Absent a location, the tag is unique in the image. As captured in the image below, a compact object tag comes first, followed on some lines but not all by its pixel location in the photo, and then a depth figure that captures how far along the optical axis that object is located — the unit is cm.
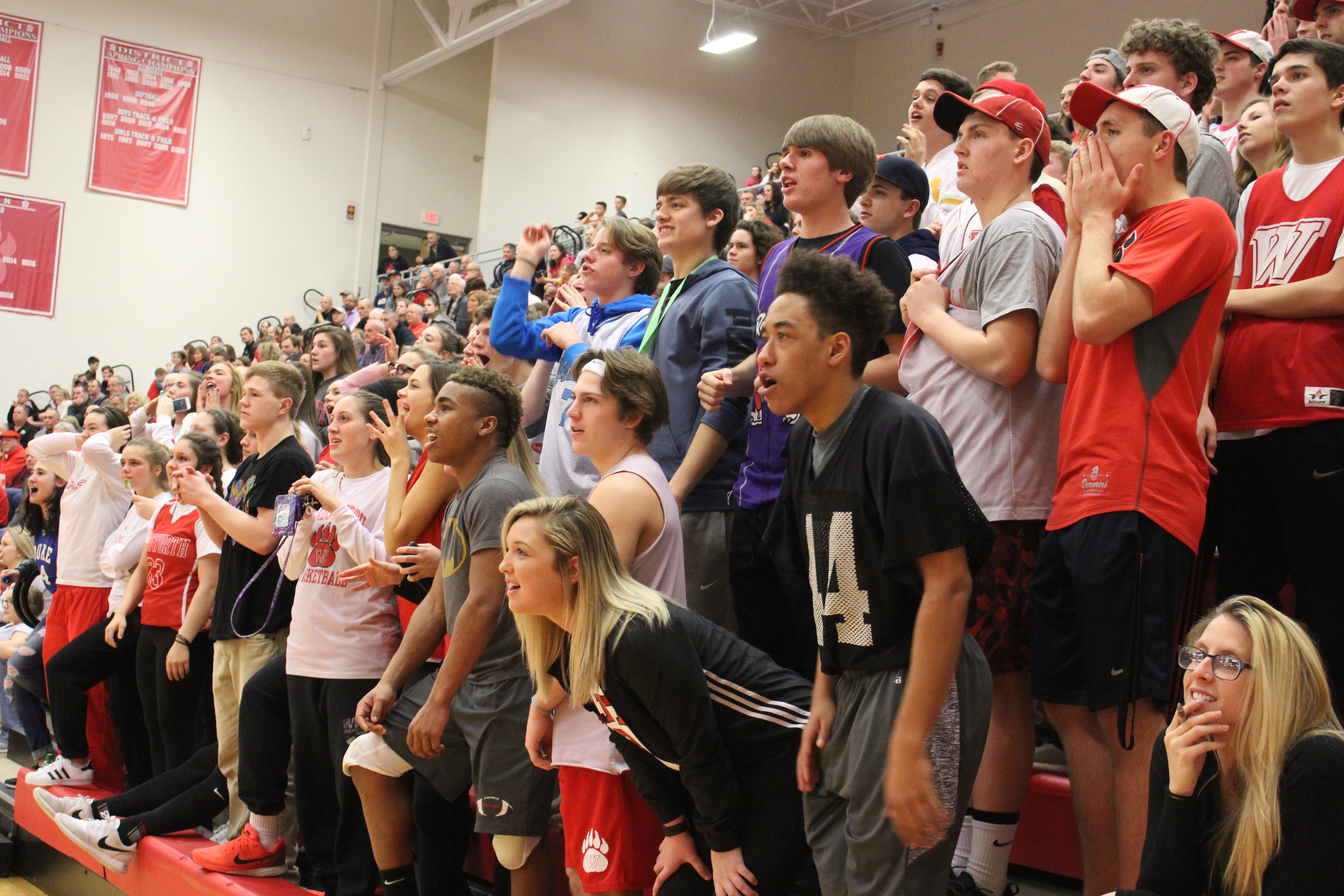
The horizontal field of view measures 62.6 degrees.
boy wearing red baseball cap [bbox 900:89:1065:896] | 218
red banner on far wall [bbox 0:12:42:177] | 1448
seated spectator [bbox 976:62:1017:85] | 444
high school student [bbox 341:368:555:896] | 276
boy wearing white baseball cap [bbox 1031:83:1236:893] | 192
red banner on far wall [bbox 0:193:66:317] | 1459
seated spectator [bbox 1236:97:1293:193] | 300
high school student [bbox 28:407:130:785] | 523
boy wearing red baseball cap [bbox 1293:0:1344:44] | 307
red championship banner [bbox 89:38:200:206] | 1512
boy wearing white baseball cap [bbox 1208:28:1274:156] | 374
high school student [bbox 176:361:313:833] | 383
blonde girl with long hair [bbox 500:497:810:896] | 214
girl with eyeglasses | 171
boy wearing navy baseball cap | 322
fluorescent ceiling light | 1398
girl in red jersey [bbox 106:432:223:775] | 429
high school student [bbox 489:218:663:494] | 324
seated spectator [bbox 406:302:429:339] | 1055
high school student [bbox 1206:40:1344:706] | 220
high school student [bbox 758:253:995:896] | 171
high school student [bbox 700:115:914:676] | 265
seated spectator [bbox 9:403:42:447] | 1288
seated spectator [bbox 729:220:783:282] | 408
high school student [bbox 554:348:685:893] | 242
